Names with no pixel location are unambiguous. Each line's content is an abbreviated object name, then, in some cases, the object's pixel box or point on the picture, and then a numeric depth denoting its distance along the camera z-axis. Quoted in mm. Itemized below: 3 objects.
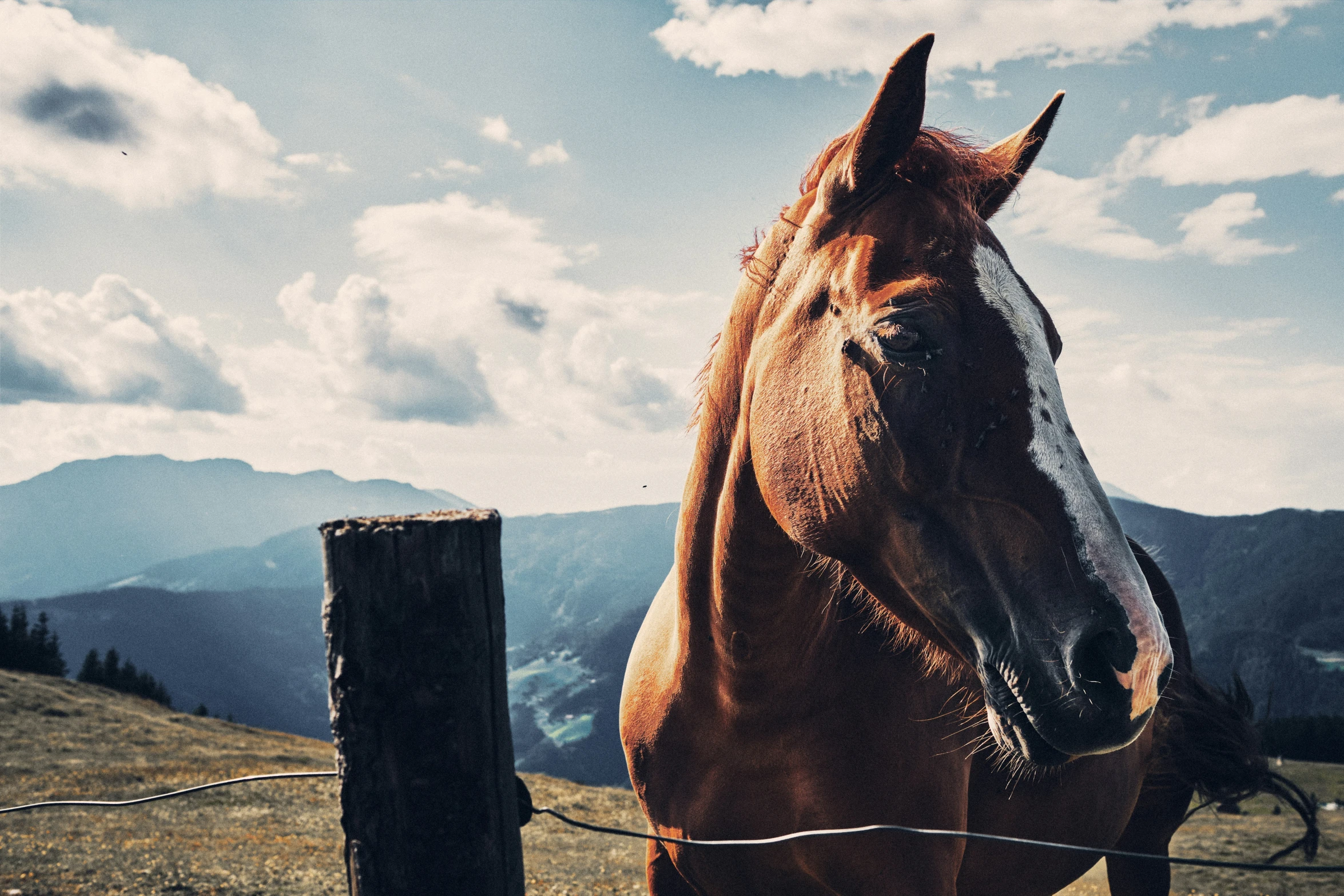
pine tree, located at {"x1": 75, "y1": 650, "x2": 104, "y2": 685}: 50938
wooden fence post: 1573
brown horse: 1570
